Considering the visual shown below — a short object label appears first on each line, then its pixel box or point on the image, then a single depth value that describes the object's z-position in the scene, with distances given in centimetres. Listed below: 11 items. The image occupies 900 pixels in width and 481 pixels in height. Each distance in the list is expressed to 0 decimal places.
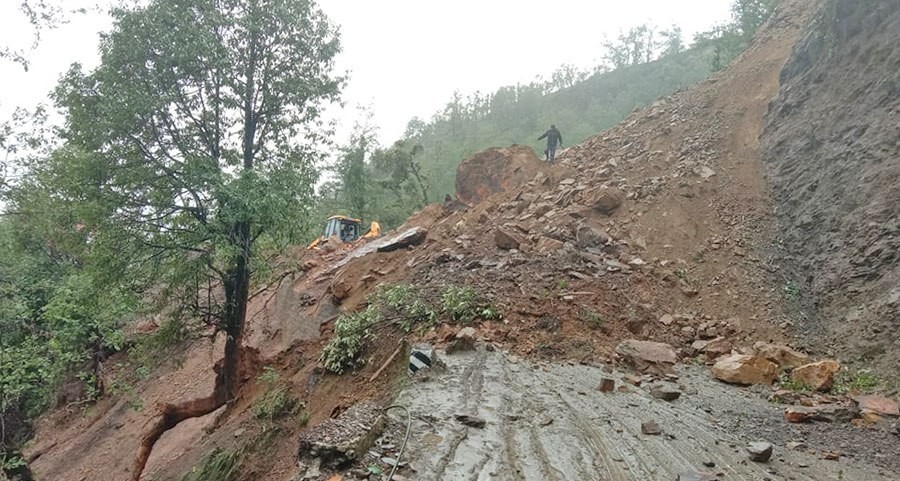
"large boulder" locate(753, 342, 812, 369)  530
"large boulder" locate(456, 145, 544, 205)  1388
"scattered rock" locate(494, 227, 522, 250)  861
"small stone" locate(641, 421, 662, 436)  372
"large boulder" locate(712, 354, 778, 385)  507
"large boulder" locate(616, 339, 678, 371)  544
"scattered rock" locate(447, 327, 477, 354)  573
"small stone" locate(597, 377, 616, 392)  472
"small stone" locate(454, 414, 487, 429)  383
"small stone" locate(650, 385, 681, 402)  457
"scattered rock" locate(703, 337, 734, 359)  581
